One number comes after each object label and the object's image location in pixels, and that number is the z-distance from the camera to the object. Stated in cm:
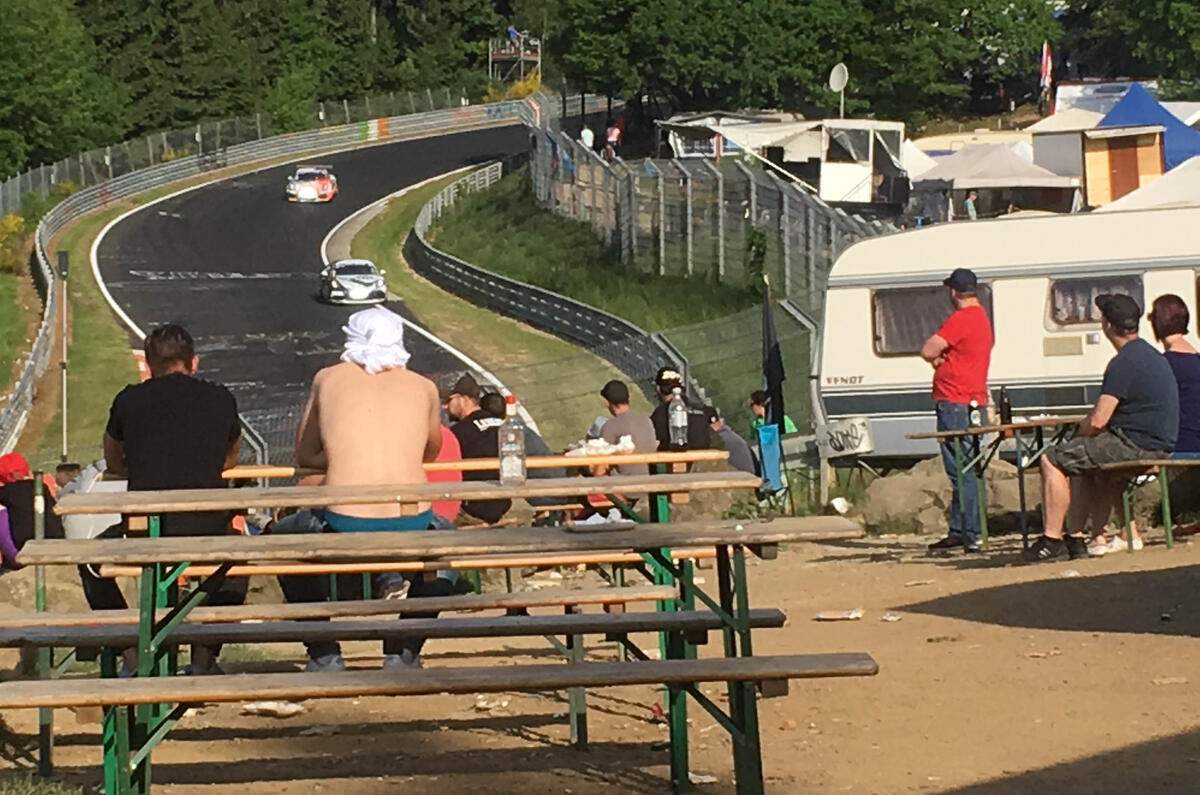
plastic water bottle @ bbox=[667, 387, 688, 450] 1608
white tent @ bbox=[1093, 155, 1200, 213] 2916
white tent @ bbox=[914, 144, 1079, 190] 4544
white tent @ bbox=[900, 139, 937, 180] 5100
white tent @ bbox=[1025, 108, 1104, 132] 4741
